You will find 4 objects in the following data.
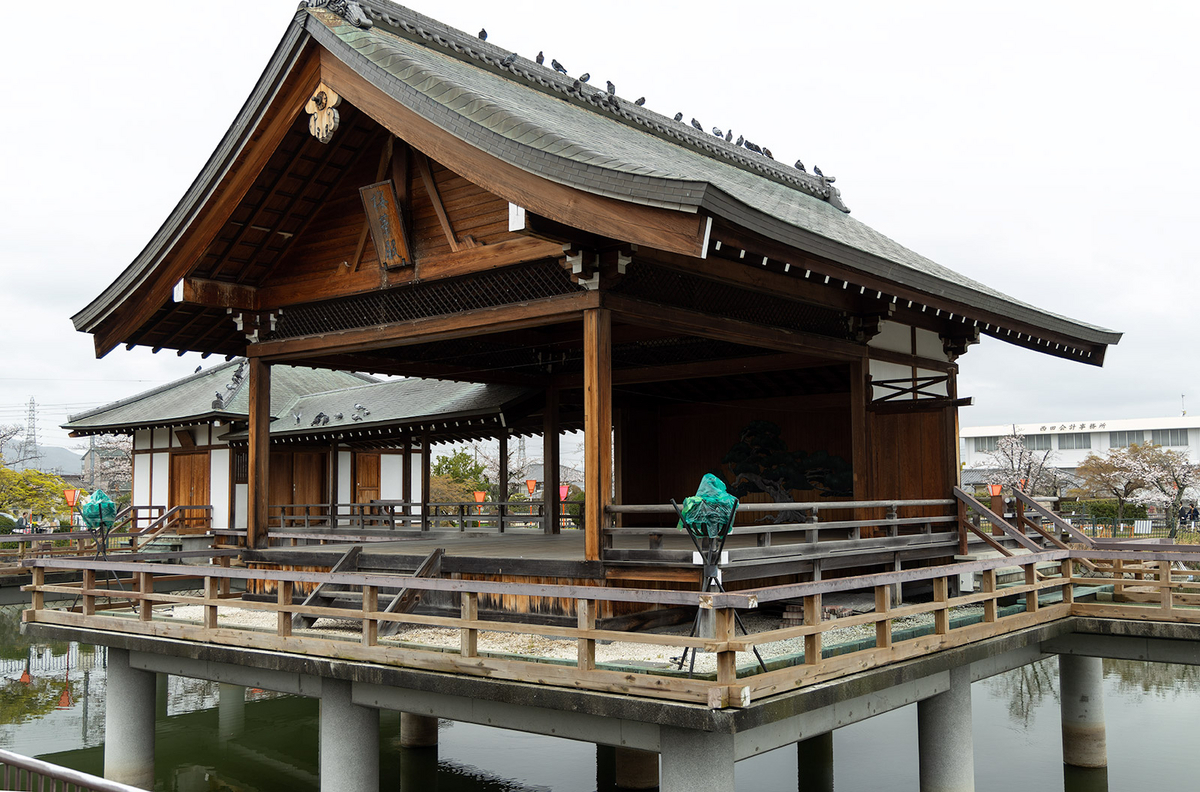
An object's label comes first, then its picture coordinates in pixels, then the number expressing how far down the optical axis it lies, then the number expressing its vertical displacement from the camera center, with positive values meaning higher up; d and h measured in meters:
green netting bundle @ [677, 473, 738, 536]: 7.28 -0.40
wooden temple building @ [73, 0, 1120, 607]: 8.57 +1.82
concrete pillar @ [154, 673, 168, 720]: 19.28 -4.89
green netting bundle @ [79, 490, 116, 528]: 12.20 -0.56
